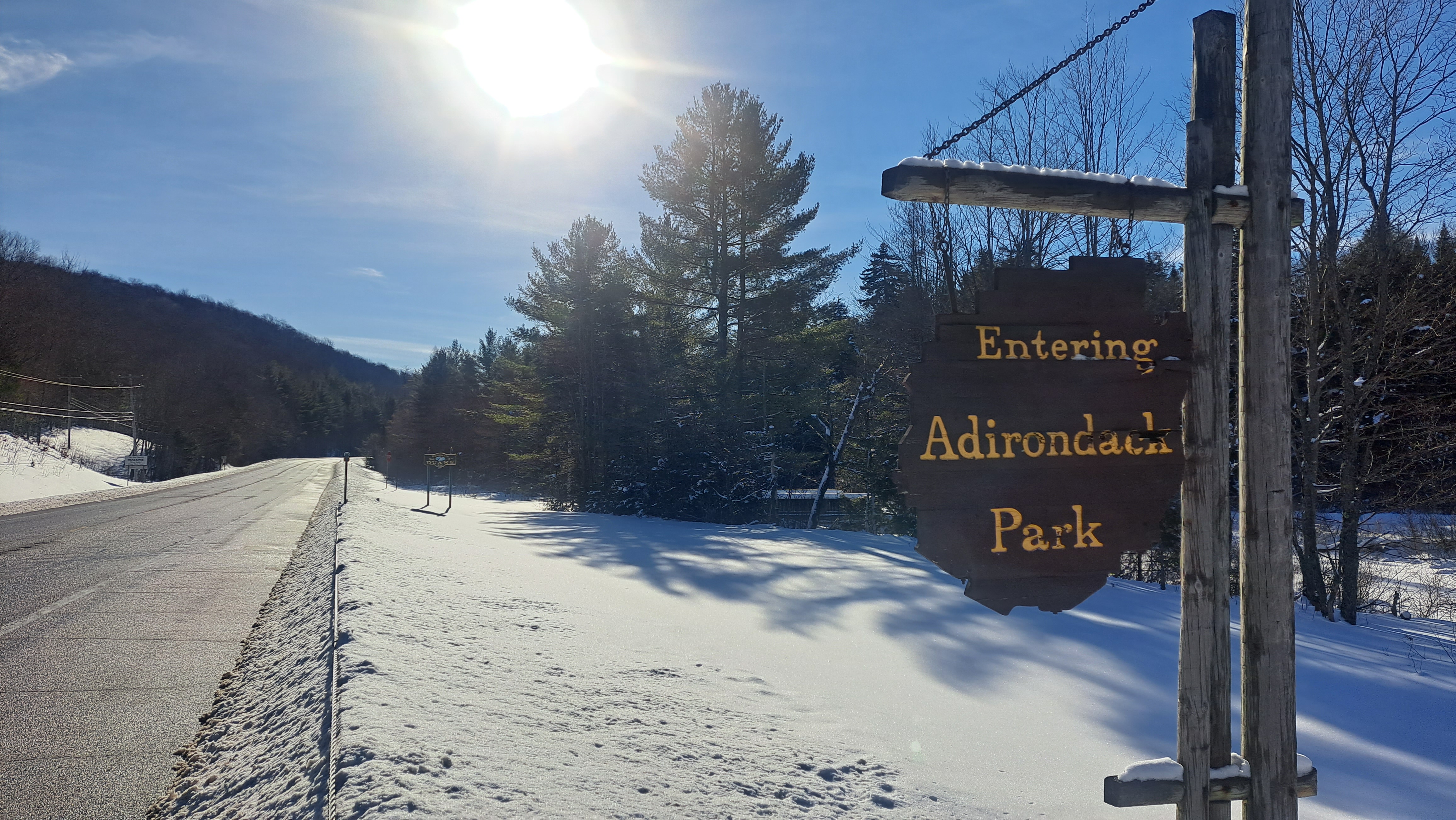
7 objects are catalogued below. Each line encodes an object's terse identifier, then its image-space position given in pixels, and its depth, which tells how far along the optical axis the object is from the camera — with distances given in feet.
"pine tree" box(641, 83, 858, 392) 72.23
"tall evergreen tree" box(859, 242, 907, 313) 61.72
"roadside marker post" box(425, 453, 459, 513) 62.90
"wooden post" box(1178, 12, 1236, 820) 8.62
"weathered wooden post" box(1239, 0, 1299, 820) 8.82
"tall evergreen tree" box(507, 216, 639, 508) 78.64
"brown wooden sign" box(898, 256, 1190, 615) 8.13
